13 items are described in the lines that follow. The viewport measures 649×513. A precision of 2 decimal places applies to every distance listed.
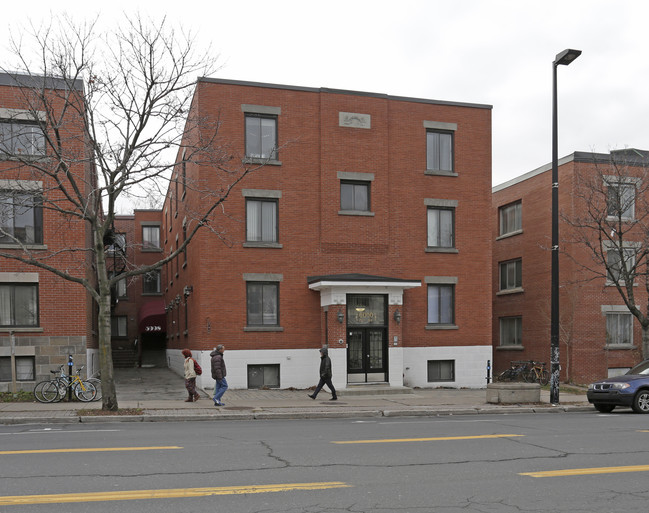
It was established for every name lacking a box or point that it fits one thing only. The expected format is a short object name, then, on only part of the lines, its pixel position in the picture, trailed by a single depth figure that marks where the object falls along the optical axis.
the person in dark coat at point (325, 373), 21.02
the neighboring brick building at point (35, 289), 22.25
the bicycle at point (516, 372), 30.23
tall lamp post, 19.70
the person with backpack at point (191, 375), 20.30
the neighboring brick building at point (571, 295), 29.56
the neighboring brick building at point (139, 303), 42.88
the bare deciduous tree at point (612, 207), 25.95
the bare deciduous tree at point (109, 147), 17.39
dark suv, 18.94
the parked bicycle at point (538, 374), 29.47
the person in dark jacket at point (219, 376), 19.42
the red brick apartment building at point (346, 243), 24.52
